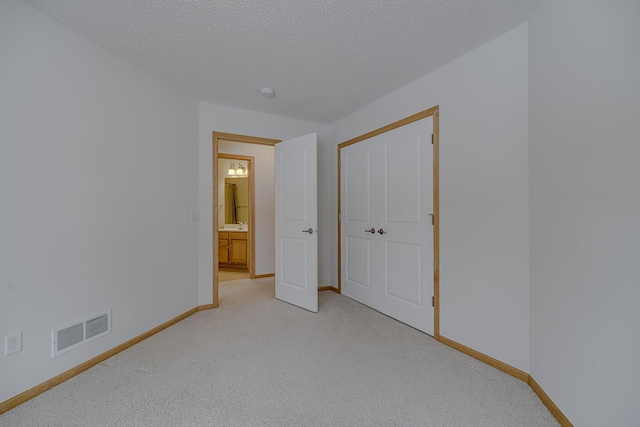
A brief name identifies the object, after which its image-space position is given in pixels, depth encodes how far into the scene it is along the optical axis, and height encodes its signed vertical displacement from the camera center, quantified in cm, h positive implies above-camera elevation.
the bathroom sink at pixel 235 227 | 552 -30
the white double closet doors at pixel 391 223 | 252 -11
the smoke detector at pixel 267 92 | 277 +124
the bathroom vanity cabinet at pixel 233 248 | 523 -69
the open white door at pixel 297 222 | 313 -11
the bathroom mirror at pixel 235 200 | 604 +28
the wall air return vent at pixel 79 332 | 177 -83
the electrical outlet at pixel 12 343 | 153 -74
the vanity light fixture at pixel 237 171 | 589 +90
